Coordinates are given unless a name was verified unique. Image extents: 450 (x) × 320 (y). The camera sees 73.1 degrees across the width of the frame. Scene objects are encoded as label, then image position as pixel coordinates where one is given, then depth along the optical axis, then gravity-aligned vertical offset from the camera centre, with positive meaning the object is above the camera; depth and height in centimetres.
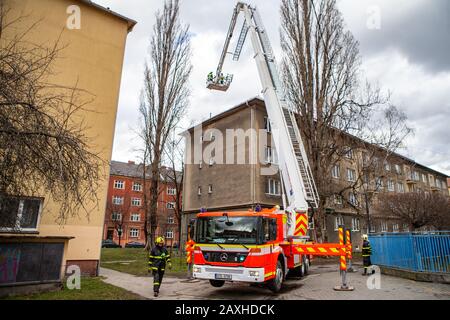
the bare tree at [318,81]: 2030 +1009
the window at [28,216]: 697 +37
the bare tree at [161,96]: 1953 +879
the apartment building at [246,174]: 2506 +522
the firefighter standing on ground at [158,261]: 861 -85
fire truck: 823 +12
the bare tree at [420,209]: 2388 +204
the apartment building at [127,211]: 5094 +321
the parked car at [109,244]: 4481 -209
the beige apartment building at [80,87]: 902 +577
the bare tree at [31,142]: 476 +138
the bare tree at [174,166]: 2957 +690
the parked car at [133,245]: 4819 -232
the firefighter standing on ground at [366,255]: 1279 -85
